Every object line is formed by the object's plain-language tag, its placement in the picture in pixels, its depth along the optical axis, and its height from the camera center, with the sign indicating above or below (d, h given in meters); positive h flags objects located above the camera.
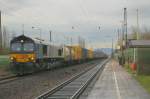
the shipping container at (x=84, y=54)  67.19 -0.23
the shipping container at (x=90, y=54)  82.06 -0.29
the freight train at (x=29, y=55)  25.65 -0.17
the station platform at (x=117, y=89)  14.03 -2.07
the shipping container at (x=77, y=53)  53.36 +0.00
